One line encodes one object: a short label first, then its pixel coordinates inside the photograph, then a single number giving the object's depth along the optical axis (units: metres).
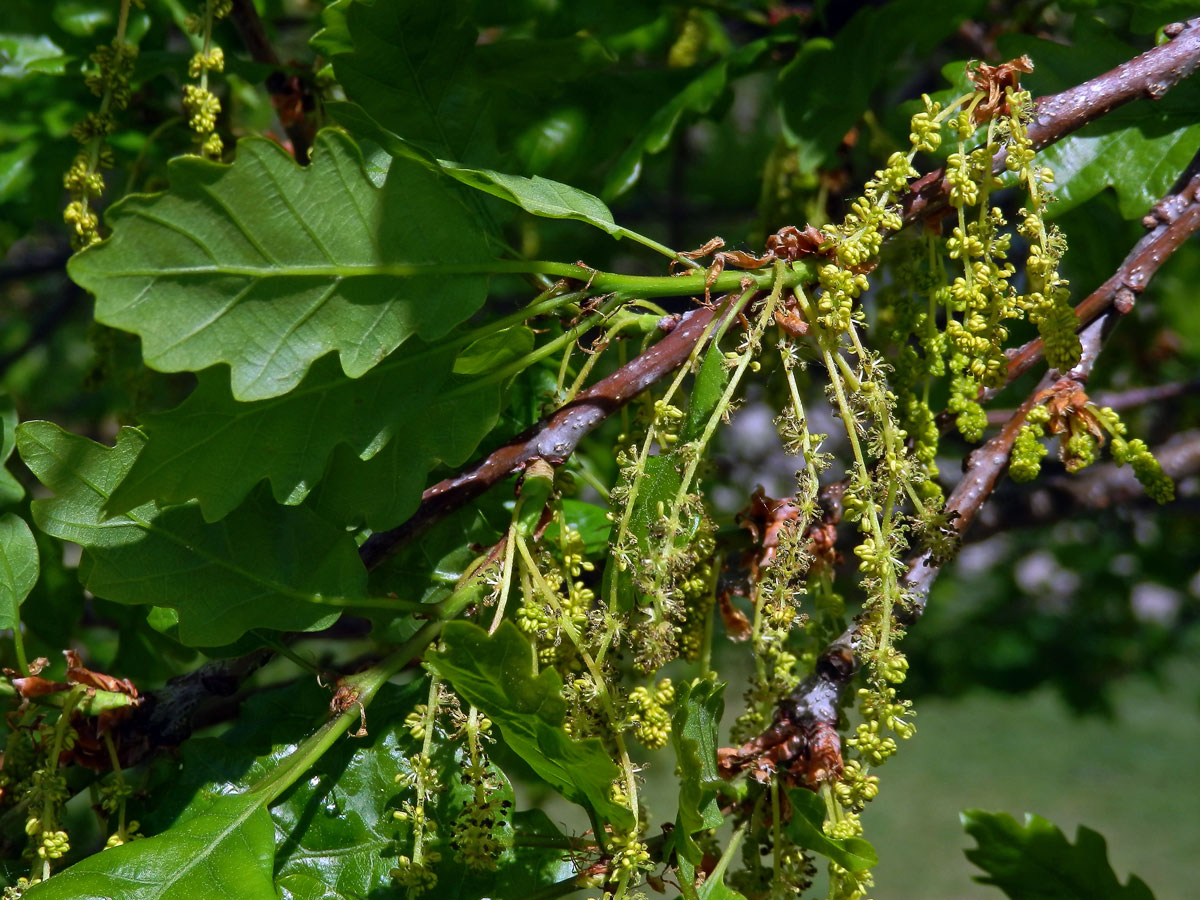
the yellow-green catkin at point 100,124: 0.88
